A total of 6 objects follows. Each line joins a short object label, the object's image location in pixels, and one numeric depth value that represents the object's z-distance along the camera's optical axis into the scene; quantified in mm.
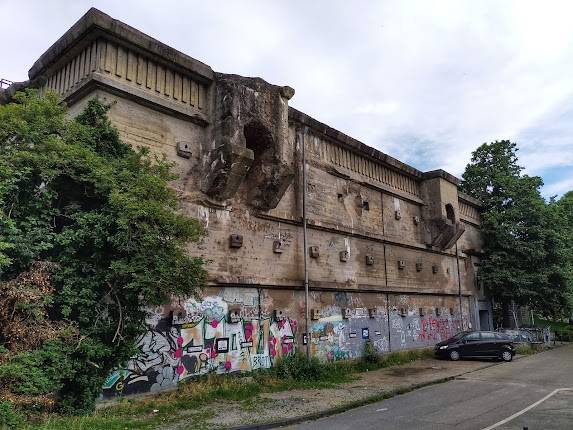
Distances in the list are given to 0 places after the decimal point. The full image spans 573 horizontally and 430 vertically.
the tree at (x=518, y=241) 29047
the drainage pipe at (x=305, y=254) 16153
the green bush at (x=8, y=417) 7730
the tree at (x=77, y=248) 8945
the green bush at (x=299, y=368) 14766
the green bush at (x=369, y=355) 18781
